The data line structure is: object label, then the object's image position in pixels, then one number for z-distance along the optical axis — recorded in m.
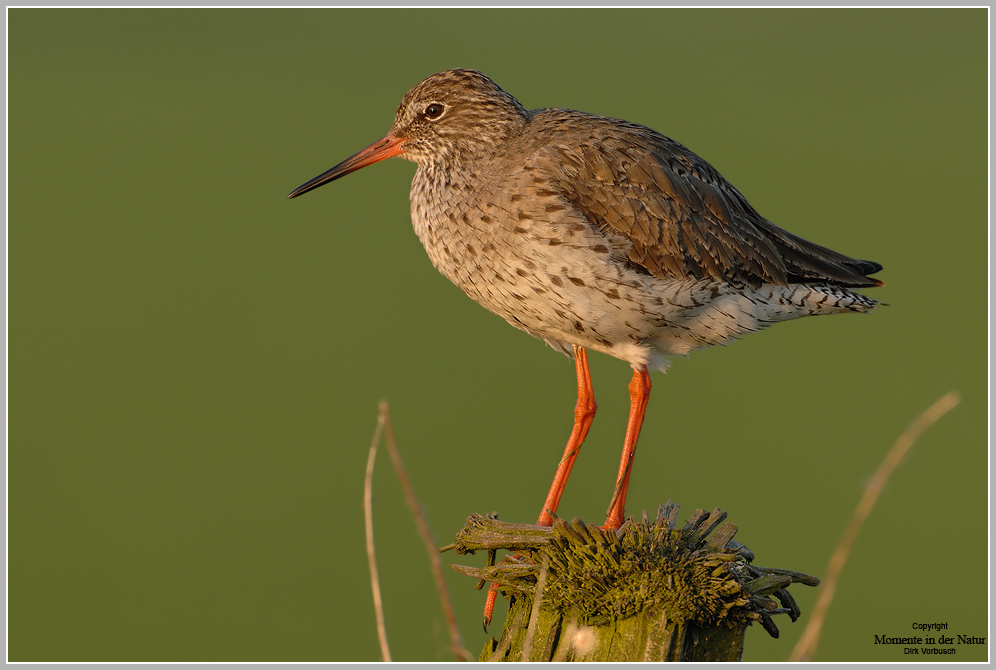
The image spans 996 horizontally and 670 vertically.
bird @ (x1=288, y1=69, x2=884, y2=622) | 11.92
